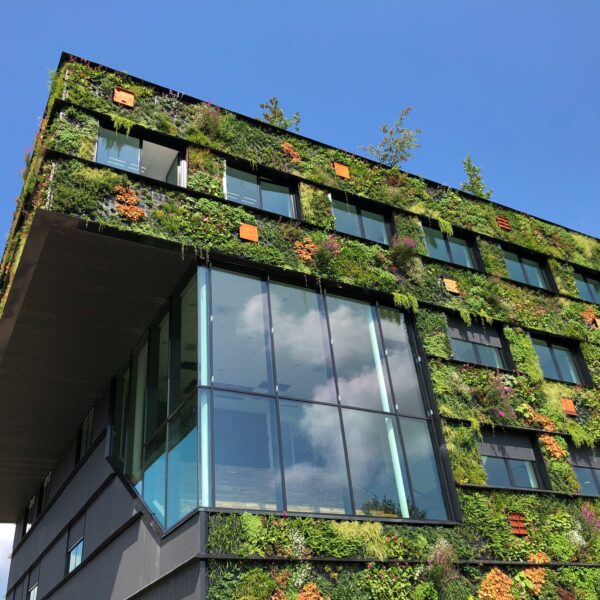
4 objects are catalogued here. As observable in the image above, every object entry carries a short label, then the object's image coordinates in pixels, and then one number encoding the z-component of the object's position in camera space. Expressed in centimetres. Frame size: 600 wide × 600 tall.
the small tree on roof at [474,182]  2176
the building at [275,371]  1024
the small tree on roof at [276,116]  2159
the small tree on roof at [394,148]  1889
